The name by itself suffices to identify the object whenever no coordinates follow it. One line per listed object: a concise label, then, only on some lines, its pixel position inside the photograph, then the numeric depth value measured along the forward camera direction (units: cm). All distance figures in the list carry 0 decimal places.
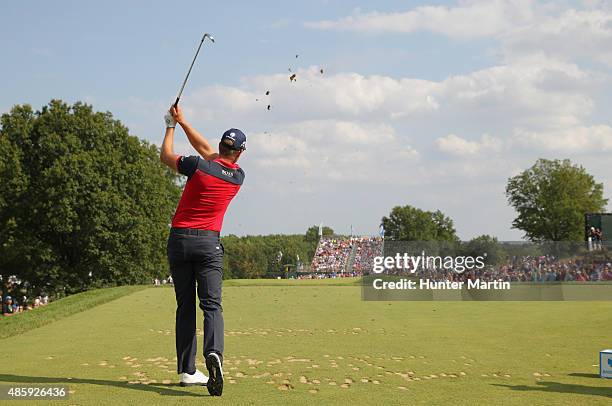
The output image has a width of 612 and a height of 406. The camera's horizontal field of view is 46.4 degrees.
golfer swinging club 751
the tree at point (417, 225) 14600
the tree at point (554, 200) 9219
